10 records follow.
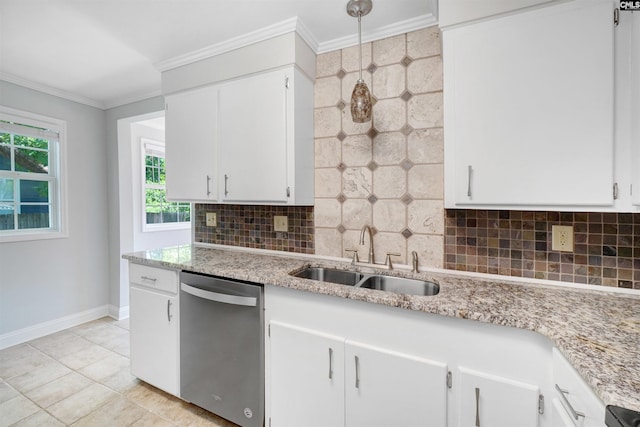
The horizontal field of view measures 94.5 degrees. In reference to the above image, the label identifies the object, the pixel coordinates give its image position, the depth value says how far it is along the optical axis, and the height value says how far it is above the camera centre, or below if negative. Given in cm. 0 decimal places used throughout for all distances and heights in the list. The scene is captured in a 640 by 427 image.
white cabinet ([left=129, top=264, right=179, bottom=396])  188 -77
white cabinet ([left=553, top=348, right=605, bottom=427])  74 -54
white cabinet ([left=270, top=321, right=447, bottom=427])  121 -79
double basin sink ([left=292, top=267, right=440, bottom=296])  160 -42
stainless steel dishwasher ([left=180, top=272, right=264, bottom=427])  158 -78
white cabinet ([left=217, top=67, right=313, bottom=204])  181 +45
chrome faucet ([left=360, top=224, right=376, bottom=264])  183 -26
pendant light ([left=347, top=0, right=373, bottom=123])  154 +59
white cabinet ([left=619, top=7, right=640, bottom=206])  107 +42
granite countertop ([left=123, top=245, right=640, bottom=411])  76 -39
